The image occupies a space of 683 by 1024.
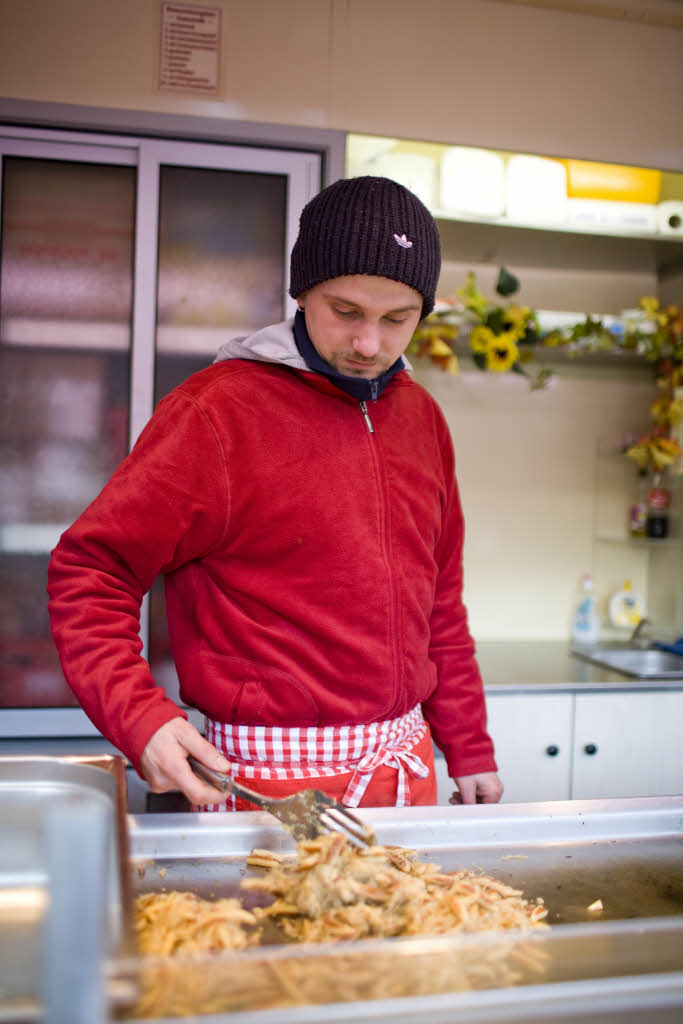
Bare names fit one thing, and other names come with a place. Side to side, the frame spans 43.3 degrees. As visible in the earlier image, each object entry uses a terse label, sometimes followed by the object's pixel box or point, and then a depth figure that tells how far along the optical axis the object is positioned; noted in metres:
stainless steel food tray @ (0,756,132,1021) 0.53
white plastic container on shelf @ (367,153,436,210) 2.64
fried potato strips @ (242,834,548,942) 0.86
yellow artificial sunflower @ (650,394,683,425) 3.03
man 1.27
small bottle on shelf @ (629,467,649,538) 3.22
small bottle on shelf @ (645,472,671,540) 3.17
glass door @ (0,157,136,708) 2.35
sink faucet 3.13
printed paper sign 2.32
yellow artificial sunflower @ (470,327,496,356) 2.83
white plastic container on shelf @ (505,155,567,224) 2.74
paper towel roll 2.89
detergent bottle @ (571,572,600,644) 3.22
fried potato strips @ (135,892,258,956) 0.80
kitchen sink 2.97
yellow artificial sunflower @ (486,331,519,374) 2.83
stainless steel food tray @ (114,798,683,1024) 0.56
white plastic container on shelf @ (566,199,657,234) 2.83
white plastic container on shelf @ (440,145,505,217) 2.66
